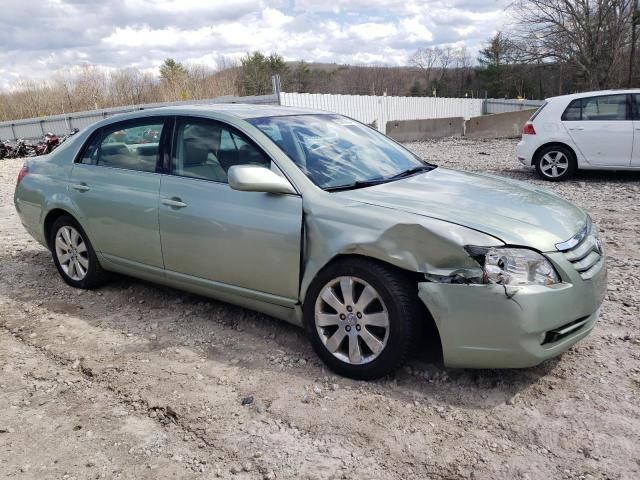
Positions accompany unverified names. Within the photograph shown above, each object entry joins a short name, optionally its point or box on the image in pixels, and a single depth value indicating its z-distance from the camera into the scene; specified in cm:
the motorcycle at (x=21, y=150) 2205
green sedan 281
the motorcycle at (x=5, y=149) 2209
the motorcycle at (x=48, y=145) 2007
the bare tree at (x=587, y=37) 2795
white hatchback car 853
